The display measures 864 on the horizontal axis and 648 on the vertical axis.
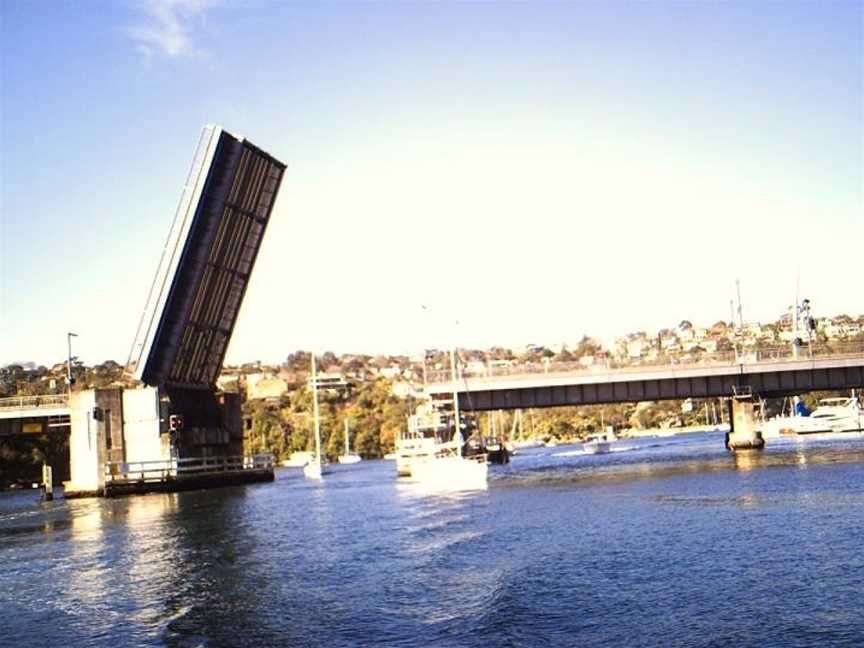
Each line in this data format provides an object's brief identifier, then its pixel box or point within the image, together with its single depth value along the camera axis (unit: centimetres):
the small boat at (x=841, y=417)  8481
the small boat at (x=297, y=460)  10996
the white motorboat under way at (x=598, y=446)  8619
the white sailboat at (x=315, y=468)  6825
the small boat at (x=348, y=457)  11044
